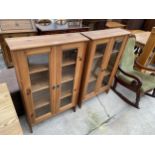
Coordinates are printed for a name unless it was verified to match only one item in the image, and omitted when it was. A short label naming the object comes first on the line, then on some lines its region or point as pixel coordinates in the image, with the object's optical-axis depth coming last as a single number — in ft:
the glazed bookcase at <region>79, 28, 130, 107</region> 4.84
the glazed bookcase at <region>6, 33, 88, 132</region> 3.60
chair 6.65
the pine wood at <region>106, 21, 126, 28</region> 13.45
